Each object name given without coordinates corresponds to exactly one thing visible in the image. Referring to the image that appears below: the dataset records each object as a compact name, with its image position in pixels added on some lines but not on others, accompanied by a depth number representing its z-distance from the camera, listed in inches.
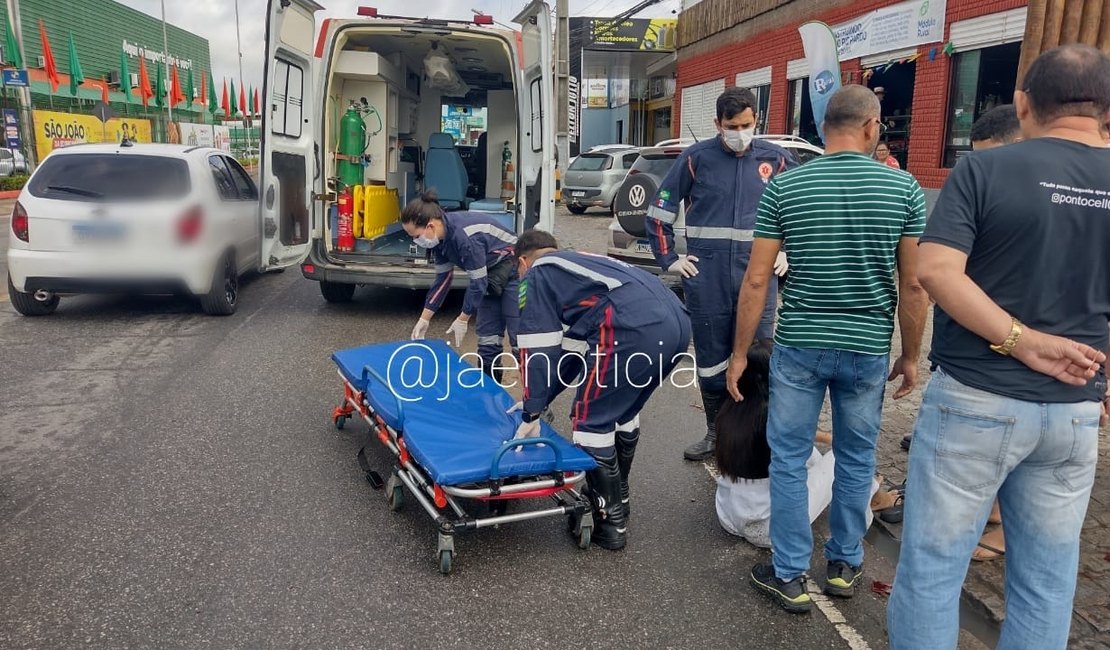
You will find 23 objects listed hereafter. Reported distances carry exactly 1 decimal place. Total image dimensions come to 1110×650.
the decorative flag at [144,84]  1486.2
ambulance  301.6
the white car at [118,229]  293.7
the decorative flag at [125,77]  1448.1
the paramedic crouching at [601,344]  140.3
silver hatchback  770.2
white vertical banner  350.3
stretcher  134.5
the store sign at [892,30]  505.0
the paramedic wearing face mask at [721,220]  170.9
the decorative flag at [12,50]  1055.0
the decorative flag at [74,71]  1288.1
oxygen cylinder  366.0
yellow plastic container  358.9
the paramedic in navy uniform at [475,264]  207.5
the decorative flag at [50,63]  1178.1
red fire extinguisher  346.6
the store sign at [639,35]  1095.0
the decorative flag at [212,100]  1985.7
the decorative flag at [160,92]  1670.8
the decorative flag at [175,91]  1623.8
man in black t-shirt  80.7
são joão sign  1045.8
